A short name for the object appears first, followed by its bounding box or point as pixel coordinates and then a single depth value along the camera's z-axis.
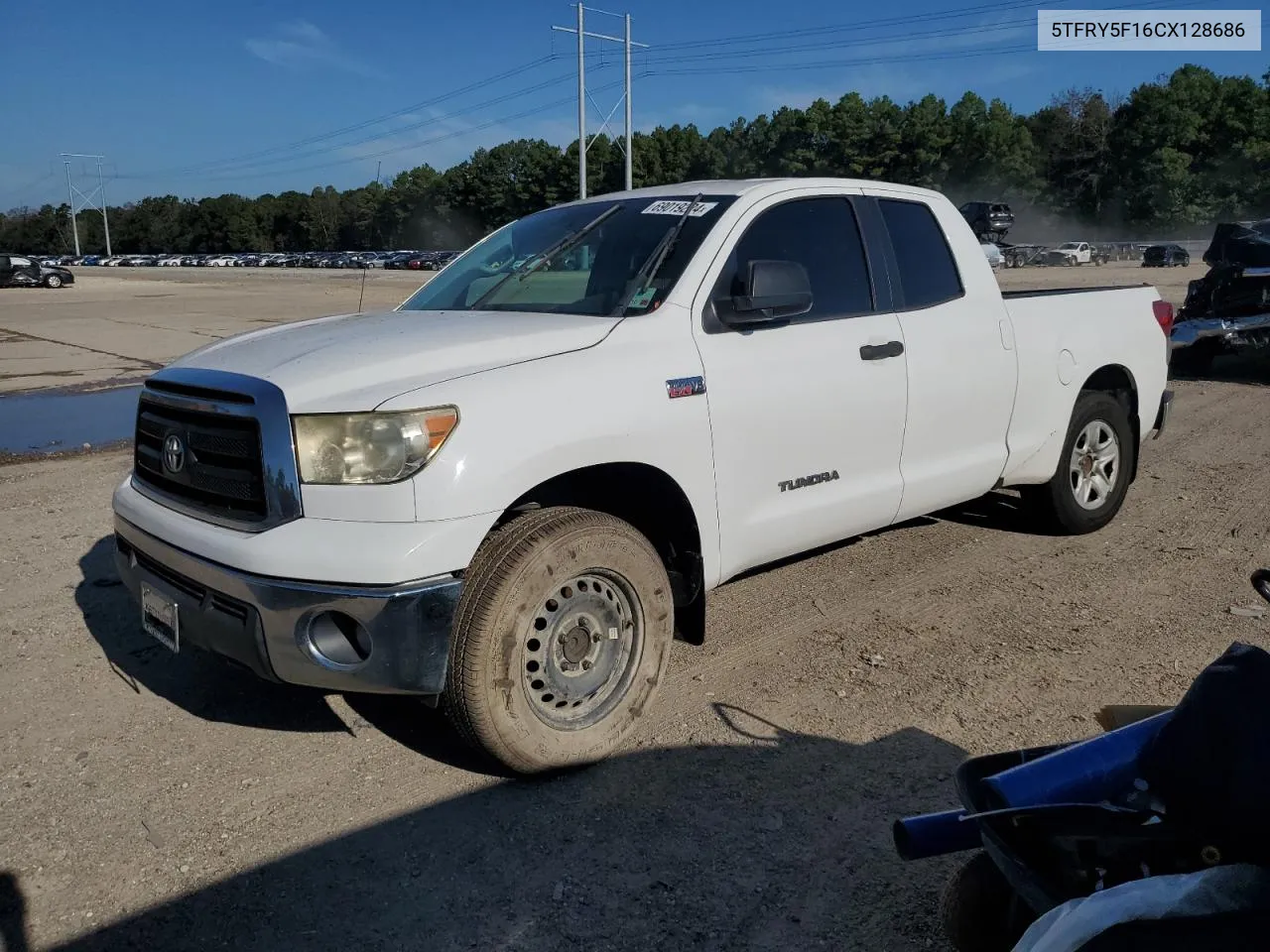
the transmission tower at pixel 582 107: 44.36
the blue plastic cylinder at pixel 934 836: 2.01
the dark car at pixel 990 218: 39.62
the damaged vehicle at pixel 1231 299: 11.59
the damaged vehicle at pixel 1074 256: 55.25
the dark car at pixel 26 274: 44.56
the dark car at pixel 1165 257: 51.41
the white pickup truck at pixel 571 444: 2.99
